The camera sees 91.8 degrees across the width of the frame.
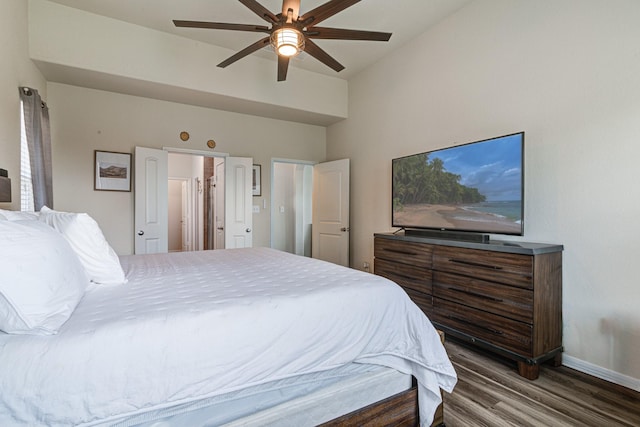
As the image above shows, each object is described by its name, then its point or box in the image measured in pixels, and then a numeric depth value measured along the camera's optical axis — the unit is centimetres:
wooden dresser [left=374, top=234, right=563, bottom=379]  218
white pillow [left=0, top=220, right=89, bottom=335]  91
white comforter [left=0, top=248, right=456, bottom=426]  89
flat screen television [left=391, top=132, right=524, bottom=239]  246
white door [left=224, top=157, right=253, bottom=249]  445
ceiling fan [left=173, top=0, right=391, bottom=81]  219
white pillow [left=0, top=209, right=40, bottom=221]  133
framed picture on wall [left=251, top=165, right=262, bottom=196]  479
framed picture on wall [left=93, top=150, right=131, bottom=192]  375
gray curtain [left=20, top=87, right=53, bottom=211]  253
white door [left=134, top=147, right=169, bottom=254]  388
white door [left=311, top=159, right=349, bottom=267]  473
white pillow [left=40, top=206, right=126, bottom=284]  150
